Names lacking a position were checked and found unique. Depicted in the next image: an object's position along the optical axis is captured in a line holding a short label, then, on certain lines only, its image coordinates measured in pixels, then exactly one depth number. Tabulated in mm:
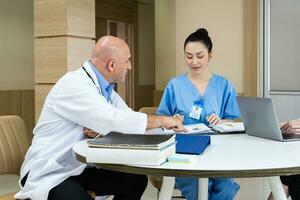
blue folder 1495
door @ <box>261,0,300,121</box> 4391
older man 1739
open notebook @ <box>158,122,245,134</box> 2092
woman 2477
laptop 1761
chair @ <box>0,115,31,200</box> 2189
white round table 1265
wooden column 3648
